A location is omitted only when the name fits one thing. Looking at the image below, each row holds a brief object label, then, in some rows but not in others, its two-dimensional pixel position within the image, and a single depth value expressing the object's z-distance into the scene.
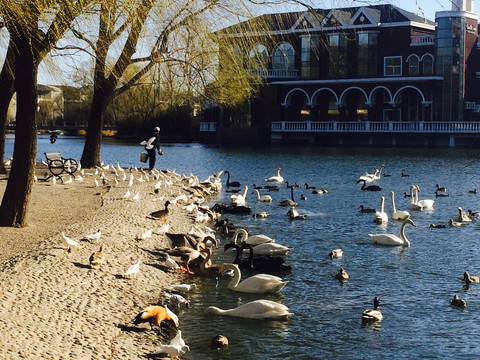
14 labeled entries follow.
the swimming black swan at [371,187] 31.34
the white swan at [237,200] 24.01
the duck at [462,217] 21.20
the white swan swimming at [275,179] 33.61
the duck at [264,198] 26.67
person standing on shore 32.44
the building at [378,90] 70.12
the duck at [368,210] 23.53
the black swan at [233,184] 32.22
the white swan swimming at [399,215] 21.53
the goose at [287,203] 25.29
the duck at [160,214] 18.34
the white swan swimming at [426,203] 24.61
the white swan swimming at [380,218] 21.09
